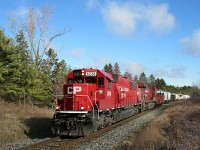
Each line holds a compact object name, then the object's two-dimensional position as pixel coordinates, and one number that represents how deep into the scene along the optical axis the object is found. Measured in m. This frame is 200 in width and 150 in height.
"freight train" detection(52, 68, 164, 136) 15.05
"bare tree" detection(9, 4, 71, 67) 41.09
